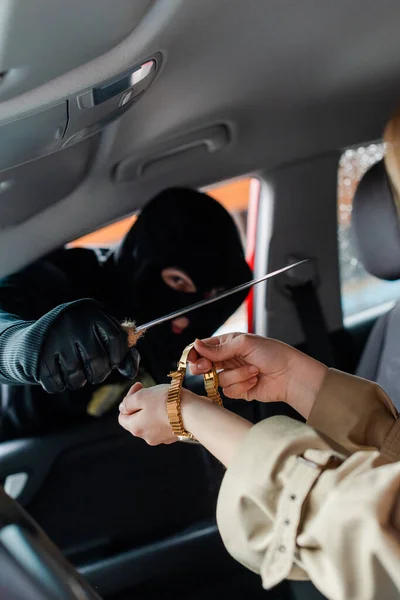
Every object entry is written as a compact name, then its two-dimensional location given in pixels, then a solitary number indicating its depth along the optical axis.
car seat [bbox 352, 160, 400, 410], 1.21
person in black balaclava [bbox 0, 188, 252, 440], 0.89
